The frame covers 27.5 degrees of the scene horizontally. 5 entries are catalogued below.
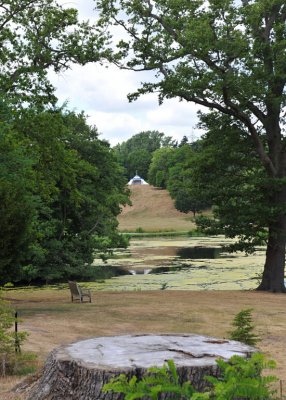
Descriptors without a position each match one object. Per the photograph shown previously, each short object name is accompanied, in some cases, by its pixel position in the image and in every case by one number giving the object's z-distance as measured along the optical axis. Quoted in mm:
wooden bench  17953
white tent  143500
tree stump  4859
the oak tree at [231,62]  20031
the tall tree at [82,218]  30766
